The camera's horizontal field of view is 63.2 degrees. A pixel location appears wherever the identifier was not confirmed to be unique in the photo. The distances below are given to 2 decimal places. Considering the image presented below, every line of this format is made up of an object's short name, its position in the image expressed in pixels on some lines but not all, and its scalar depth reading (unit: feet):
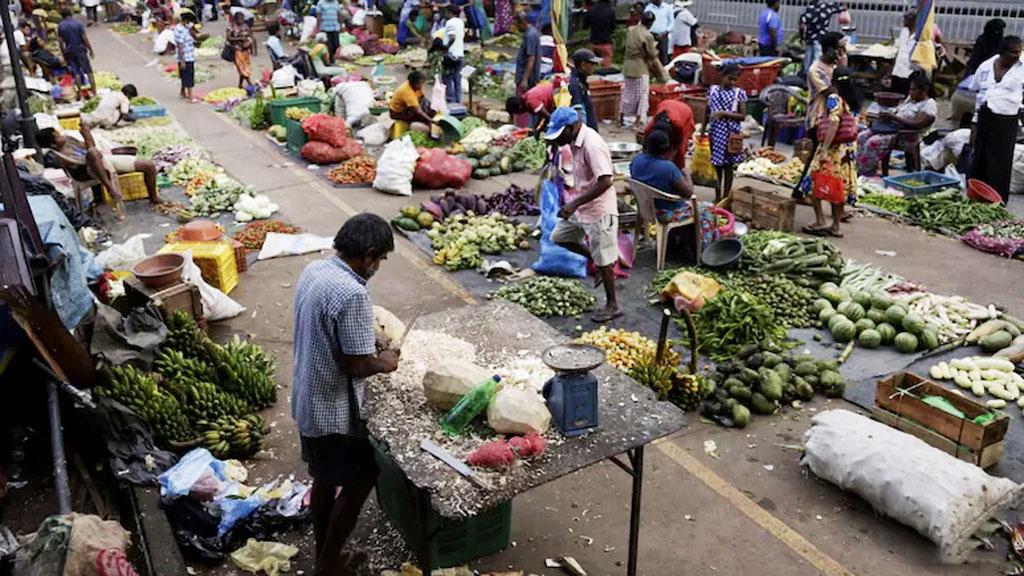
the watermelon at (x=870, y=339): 22.39
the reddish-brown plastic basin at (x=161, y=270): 21.81
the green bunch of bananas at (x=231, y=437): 17.98
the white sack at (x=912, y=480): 14.92
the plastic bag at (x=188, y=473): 15.85
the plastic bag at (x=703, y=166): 34.14
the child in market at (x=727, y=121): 31.37
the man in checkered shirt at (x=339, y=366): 12.25
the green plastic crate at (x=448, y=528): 14.38
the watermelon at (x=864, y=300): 23.93
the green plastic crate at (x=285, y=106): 46.91
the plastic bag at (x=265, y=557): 14.82
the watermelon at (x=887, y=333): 22.57
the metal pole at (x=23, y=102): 33.32
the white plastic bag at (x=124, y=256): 26.63
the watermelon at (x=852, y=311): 23.26
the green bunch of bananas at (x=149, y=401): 17.94
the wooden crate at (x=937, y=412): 17.17
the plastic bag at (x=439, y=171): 36.96
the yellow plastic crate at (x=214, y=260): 25.71
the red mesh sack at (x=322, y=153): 41.47
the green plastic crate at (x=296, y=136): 43.21
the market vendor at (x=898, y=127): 35.73
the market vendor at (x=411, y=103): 40.68
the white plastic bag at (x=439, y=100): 44.16
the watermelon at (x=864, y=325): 22.81
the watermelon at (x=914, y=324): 22.48
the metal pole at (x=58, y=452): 13.88
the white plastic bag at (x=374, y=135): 45.21
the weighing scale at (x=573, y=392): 12.45
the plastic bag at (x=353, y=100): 47.21
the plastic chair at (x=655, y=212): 26.58
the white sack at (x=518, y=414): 12.28
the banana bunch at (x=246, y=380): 19.89
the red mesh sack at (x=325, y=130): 41.88
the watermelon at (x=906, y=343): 22.17
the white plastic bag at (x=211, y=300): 23.84
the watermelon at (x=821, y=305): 24.04
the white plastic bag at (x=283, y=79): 52.19
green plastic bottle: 12.58
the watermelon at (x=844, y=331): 22.68
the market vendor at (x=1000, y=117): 32.58
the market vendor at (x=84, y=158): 32.68
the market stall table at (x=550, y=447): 11.43
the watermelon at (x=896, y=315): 22.85
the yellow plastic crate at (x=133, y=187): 36.11
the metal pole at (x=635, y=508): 13.24
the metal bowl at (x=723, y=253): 26.61
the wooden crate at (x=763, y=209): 30.99
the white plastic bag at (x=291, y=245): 30.09
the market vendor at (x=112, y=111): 47.24
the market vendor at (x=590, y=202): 22.70
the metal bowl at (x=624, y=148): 35.48
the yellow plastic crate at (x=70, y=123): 43.98
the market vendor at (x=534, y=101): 37.55
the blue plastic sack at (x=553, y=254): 27.27
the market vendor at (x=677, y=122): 27.86
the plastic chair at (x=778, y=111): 42.93
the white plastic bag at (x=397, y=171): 36.52
